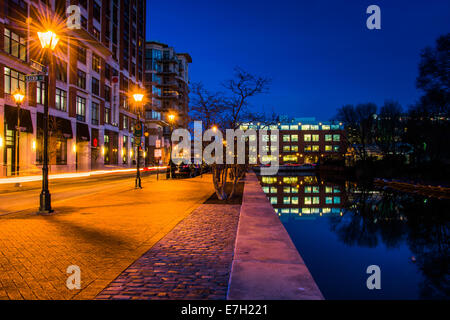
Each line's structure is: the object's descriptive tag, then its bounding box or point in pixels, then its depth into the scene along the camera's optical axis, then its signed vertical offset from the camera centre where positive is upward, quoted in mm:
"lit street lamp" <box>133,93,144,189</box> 20953 +1757
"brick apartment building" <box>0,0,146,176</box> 31406 +9938
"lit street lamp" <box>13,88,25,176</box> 22625 +4340
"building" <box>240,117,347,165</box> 124312 +5851
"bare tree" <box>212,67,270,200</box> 14469 +1791
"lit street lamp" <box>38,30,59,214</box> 11008 +400
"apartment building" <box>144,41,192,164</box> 76625 +17744
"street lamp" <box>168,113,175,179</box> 29881 -623
